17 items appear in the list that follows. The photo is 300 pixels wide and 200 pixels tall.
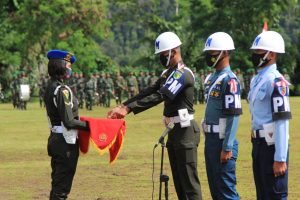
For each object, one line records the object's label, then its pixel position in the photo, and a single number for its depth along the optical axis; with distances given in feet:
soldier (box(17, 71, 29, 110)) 133.39
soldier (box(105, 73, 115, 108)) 141.89
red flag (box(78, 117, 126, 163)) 29.63
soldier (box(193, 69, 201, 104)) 146.30
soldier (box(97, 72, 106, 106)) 142.37
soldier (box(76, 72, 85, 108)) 138.82
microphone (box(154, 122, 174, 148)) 29.07
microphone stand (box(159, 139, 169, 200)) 28.09
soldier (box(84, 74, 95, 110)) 129.10
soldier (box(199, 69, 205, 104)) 149.89
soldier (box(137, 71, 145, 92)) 166.03
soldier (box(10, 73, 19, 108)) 136.49
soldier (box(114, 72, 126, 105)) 153.54
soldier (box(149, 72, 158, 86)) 166.71
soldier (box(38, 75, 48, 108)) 144.66
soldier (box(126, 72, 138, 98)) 159.22
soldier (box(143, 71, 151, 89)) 166.15
